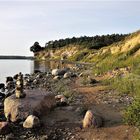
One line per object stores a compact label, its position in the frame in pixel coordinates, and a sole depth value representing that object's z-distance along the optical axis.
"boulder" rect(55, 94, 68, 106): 7.30
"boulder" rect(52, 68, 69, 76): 17.28
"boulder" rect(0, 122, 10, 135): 5.75
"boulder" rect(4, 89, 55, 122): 6.33
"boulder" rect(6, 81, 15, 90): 14.43
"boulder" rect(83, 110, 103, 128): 5.79
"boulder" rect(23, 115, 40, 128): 5.92
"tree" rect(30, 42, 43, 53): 64.12
